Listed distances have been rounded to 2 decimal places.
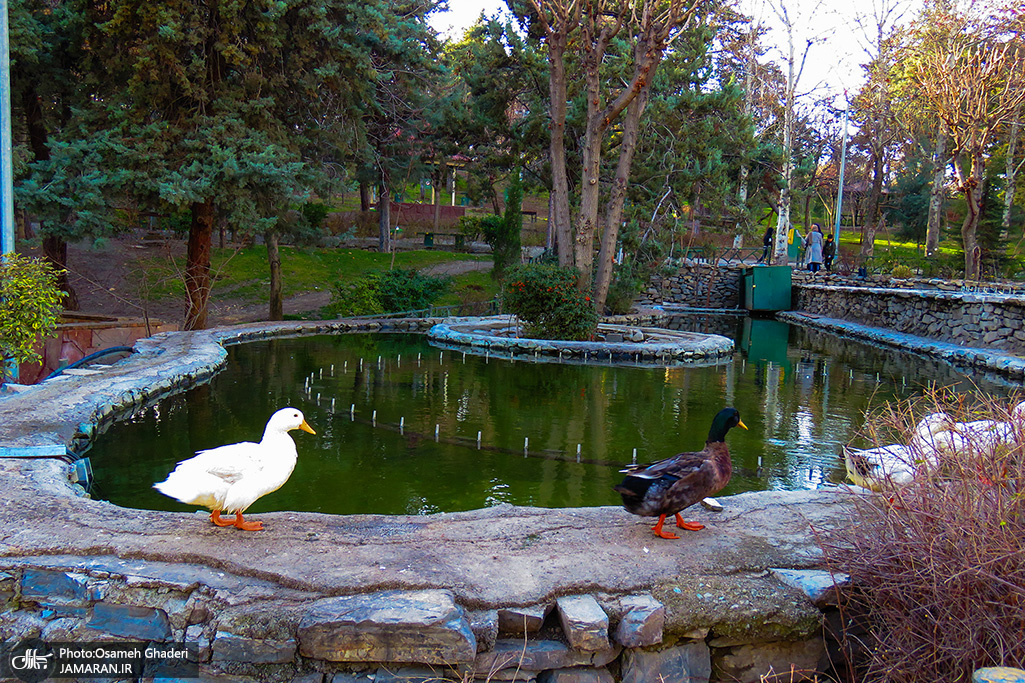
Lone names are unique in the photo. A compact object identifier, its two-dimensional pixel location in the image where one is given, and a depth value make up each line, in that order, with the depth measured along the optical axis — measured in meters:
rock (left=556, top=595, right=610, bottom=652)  3.46
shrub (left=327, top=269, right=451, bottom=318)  19.81
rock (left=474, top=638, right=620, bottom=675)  3.42
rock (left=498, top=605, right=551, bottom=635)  3.53
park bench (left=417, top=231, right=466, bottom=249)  34.50
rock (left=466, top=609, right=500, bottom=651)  3.43
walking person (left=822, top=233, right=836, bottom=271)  30.27
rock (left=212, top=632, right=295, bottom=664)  3.34
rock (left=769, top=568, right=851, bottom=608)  3.78
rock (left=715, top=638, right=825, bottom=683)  3.78
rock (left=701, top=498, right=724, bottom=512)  4.96
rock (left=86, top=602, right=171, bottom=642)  3.52
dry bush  3.10
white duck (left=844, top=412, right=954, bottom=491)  3.87
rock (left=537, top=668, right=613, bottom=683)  3.49
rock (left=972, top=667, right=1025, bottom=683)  2.71
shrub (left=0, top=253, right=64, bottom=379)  8.09
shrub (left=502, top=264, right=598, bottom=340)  15.56
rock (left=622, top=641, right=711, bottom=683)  3.58
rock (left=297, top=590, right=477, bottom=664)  3.32
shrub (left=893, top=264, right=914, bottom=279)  25.80
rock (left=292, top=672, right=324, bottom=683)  3.36
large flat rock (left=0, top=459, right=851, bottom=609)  3.71
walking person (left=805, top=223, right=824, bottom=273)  28.98
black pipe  9.90
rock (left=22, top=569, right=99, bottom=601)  3.65
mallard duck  4.20
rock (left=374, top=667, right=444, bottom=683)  3.35
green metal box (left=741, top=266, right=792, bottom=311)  27.17
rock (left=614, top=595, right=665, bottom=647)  3.52
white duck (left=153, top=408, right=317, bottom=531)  3.98
